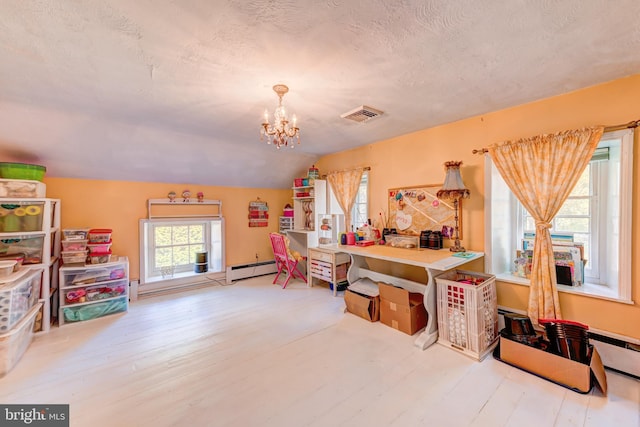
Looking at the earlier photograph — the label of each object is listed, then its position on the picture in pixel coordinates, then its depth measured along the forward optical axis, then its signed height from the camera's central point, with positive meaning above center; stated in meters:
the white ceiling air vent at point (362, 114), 2.40 +0.98
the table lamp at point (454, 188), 2.56 +0.26
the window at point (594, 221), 1.91 -0.07
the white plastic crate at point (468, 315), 2.11 -0.88
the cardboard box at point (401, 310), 2.49 -0.96
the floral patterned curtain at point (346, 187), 3.83 +0.42
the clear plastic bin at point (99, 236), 2.98 -0.25
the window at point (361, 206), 3.87 +0.12
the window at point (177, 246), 3.77 -0.51
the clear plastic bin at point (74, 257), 2.84 -0.47
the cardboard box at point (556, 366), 1.67 -1.07
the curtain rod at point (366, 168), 3.66 +0.66
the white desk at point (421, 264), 2.26 -0.43
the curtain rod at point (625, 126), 1.84 +0.64
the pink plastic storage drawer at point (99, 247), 2.97 -0.38
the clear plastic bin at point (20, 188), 2.45 +0.26
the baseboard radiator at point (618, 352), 1.85 -1.04
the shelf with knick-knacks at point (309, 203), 4.26 +0.18
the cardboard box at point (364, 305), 2.77 -1.02
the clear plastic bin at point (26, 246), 2.49 -0.31
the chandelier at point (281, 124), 1.97 +0.70
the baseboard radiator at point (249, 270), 4.33 -0.99
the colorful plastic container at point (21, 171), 2.49 +0.44
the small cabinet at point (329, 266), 3.64 -0.77
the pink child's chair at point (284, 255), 3.91 -0.65
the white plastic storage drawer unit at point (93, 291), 2.79 -0.87
